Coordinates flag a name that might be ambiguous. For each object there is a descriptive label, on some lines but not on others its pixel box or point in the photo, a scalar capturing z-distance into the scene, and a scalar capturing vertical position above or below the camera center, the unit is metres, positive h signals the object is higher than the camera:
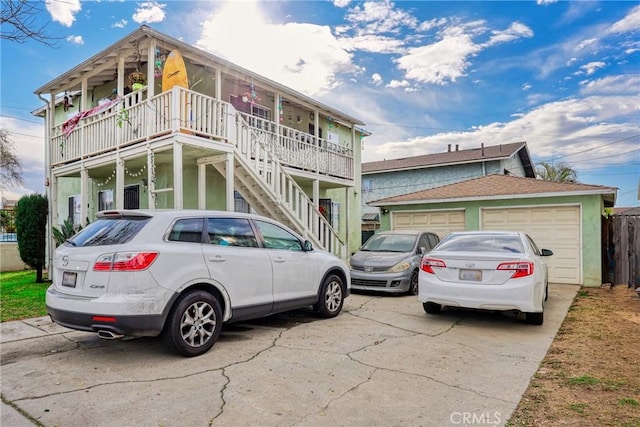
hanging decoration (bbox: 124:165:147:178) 11.33 +1.34
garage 10.91 +0.11
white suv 4.10 -0.67
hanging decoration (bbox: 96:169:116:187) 12.56 +1.24
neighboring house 22.45 +2.95
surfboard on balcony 9.04 +3.35
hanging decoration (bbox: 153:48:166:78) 9.76 +3.82
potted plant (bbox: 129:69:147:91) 10.02 +3.64
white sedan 5.84 -0.91
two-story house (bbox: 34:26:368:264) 9.11 +2.08
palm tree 31.36 +3.65
